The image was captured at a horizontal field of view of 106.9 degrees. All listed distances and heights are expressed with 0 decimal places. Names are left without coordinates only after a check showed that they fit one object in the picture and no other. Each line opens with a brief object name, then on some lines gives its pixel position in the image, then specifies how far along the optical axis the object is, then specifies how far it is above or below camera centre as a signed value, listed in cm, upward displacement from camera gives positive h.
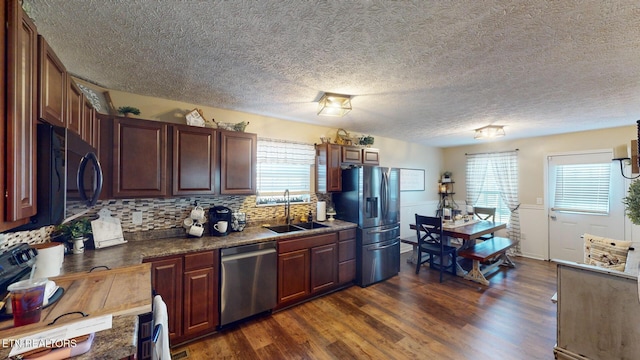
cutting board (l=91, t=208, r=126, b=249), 206 -45
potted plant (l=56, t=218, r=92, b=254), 193 -44
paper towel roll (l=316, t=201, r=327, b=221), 361 -48
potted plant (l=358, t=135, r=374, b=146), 392 +64
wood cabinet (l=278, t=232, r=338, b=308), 272 -108
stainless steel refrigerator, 341 -54
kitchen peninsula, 88 -61
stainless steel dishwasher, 231 -104
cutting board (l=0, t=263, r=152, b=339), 94 -59
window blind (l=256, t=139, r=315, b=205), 326 +14
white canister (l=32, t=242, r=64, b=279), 136 -48
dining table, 347 -78
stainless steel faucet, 341 -37
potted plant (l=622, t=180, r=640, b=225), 171 -17
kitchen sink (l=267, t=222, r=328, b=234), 321 -66
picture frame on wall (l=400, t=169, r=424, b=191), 511 +0
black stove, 107 -41
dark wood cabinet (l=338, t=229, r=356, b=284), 325 -107
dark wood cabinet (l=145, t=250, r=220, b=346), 204 -100
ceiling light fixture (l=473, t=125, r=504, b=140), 372 +76
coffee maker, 258 -42
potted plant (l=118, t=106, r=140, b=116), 216 +64
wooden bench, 341 -109
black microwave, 97 +3
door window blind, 391 -15
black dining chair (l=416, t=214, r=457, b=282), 356 -104
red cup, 91 -48
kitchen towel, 124 -84
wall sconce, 365 +38
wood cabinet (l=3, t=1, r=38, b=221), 78 +22
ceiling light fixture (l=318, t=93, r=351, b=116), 244 +80
